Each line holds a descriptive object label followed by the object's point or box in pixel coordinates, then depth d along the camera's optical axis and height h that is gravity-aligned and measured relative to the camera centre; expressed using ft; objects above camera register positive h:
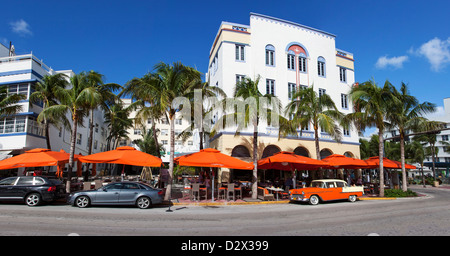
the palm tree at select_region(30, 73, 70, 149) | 73.72 +20.55
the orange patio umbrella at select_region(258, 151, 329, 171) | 58.70 +0.52
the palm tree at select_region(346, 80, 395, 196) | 66.39 +15.05
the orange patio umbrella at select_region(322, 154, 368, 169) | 66.24 +0.54
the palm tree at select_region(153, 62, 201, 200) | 54.90 +17.06
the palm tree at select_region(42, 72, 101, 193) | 54.60 +13.63
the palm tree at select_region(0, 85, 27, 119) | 69.56 +16.68
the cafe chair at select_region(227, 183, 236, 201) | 54.13 -4.68
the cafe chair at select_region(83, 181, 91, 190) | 50.99 -3.83
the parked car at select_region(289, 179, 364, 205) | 52.13 -5.54
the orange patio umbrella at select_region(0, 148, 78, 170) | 49.93 +1.05
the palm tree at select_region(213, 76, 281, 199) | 58.54 +12.71
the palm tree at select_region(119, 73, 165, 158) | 54.65 +15.34
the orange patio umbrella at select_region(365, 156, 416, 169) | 74.69 +0.26
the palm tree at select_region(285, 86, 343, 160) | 68.33 +14.50
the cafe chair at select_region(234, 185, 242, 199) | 57.29 -6.66
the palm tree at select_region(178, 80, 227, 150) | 58.55 +15.20
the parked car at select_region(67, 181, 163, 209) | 42.98 -4.89
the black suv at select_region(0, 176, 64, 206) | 43.32 -3.91
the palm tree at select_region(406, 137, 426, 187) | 148.30 +7.07
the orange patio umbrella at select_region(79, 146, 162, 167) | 49.32 +1.32
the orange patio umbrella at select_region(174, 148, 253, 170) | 51.14 +0.92
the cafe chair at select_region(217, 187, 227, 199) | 56.55 -6.14
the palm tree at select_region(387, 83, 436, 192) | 71.82 +13.74
